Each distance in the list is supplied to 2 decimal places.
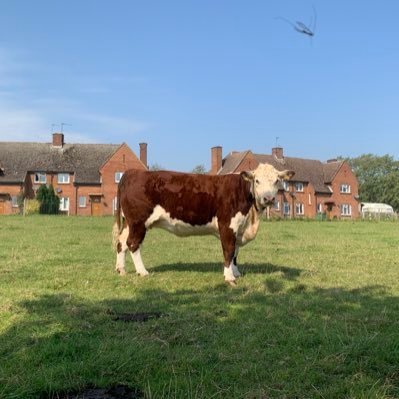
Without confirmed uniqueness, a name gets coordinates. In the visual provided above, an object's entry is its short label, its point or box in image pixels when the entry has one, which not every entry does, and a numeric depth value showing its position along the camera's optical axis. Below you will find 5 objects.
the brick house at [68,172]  62.50
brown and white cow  9.88
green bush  49.09
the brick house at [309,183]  70.50
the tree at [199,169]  114.50
